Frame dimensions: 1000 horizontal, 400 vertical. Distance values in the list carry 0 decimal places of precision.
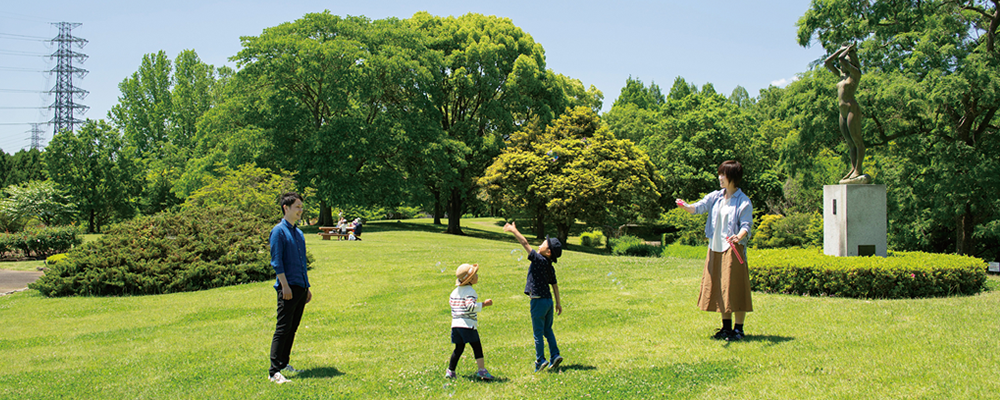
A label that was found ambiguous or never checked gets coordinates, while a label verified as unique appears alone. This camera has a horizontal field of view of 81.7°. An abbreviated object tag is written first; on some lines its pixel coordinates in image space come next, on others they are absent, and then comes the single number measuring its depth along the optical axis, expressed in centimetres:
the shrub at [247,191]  2364
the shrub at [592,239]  3766
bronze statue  1169
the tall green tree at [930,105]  1902
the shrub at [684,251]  2191
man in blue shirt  579
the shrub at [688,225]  2836
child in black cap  580
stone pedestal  1138
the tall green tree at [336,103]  3347
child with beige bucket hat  564
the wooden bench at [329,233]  2658
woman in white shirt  655
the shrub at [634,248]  2672
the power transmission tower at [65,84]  5569
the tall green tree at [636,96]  8312
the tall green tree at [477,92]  3750
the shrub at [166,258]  1338
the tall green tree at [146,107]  5991
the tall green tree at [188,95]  5844
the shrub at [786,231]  2520
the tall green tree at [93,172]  3462
